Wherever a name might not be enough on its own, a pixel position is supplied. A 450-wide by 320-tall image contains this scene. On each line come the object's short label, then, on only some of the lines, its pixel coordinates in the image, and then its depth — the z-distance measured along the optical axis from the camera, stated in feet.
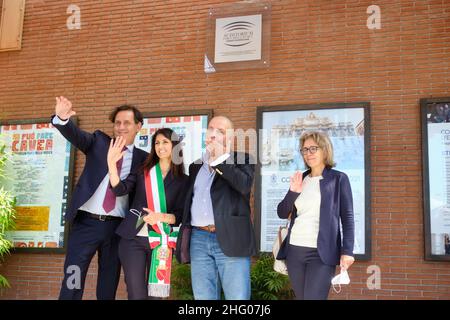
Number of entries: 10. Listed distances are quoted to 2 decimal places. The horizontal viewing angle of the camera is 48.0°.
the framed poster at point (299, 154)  16.57
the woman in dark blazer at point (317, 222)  8.96
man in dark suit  10.19
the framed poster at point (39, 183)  19.53
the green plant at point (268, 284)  15.17
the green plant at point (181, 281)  15.23
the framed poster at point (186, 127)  18.43
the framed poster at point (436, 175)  15.74
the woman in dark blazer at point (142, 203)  9.70
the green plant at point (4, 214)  18.72
